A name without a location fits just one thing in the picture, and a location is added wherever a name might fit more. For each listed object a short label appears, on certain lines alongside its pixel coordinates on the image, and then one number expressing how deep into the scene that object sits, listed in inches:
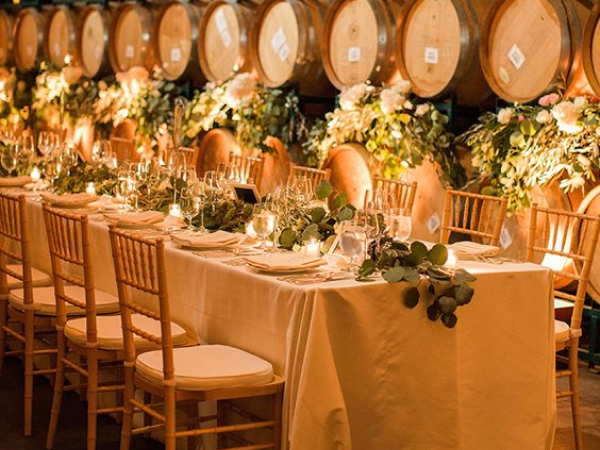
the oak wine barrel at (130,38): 479.7
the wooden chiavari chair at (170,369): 181.9
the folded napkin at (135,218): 248.0
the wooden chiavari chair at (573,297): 223.9
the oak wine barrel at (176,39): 443.1
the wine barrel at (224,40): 414.7
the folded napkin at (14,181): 328.2
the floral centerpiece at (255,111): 394.3
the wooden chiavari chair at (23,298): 237.3
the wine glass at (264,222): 216.8
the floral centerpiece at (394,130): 334.1
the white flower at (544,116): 287.1
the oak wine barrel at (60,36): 545.1
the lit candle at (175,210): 258.4
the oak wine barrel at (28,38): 587.8
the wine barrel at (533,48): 289.6
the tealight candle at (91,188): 298.4
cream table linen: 180.1
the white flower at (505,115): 300.5
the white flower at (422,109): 335.0
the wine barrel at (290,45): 381.5
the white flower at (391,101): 337.3
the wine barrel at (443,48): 322.7
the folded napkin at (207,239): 218.8
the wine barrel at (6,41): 621.8
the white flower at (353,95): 351.3
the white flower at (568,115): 277.3
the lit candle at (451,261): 200.1
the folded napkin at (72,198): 279.1
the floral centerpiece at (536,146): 278.0
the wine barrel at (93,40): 516.0
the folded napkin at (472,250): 211.9
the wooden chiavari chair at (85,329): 209.1
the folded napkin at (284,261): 193.0
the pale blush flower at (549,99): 287.5
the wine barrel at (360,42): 352.0
